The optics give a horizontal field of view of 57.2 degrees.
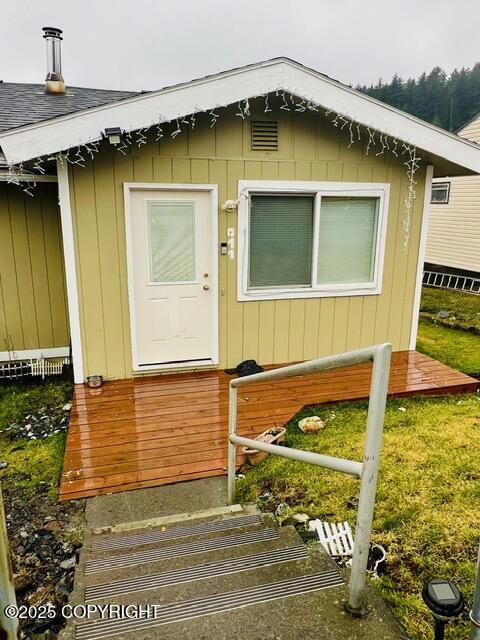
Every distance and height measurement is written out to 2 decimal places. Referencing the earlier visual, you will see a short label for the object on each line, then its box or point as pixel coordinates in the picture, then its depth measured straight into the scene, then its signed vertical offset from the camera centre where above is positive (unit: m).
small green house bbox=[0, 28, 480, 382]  4.34 -0.02
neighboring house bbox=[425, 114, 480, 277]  11.84 -0.12
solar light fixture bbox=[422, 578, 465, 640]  1.28 -1.09
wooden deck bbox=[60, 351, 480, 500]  3.28 -1.82
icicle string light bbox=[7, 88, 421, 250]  4.22 +0.85
